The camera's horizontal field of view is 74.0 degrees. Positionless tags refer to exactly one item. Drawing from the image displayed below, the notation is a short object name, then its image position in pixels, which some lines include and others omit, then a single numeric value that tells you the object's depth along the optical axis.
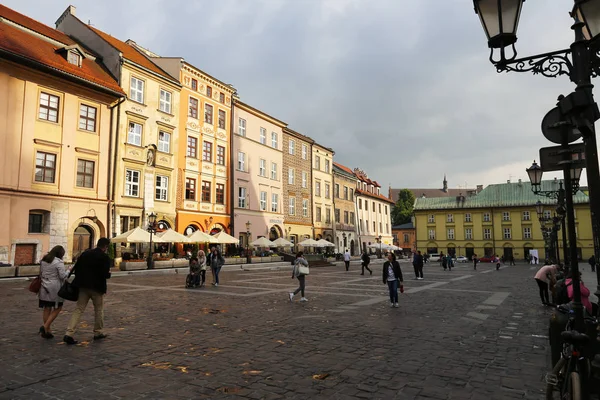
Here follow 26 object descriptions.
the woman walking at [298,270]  12.94
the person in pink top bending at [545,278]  12.32
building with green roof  69.81
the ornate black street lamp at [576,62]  4.05
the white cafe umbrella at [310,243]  40.50
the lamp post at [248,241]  33.82
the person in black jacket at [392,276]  11.62
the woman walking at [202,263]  17.50
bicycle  3.44
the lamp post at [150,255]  25.30
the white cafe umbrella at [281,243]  37.33
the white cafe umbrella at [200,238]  29.28
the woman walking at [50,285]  7.44
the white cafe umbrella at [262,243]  36.19
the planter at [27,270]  19.64
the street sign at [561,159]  4.39
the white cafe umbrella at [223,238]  31.55
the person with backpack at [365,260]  26.74
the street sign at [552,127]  5.01
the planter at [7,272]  19.13
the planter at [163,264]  25.83
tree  98.75
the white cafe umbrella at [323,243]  41.88
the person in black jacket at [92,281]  7.38
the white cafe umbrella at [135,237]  25.25
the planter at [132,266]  24.60
